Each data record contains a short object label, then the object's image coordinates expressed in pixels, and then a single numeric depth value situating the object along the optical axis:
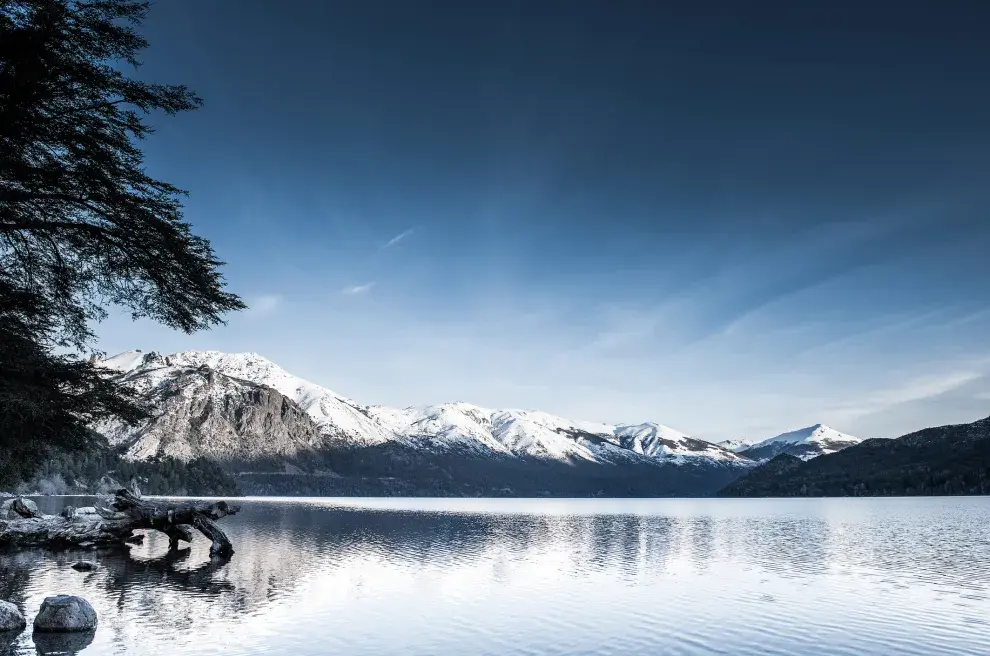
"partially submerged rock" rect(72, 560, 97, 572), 39.22
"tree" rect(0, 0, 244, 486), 15.34
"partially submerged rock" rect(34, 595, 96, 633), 22.53
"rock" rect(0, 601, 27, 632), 22.39
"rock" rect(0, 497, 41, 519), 57.22
